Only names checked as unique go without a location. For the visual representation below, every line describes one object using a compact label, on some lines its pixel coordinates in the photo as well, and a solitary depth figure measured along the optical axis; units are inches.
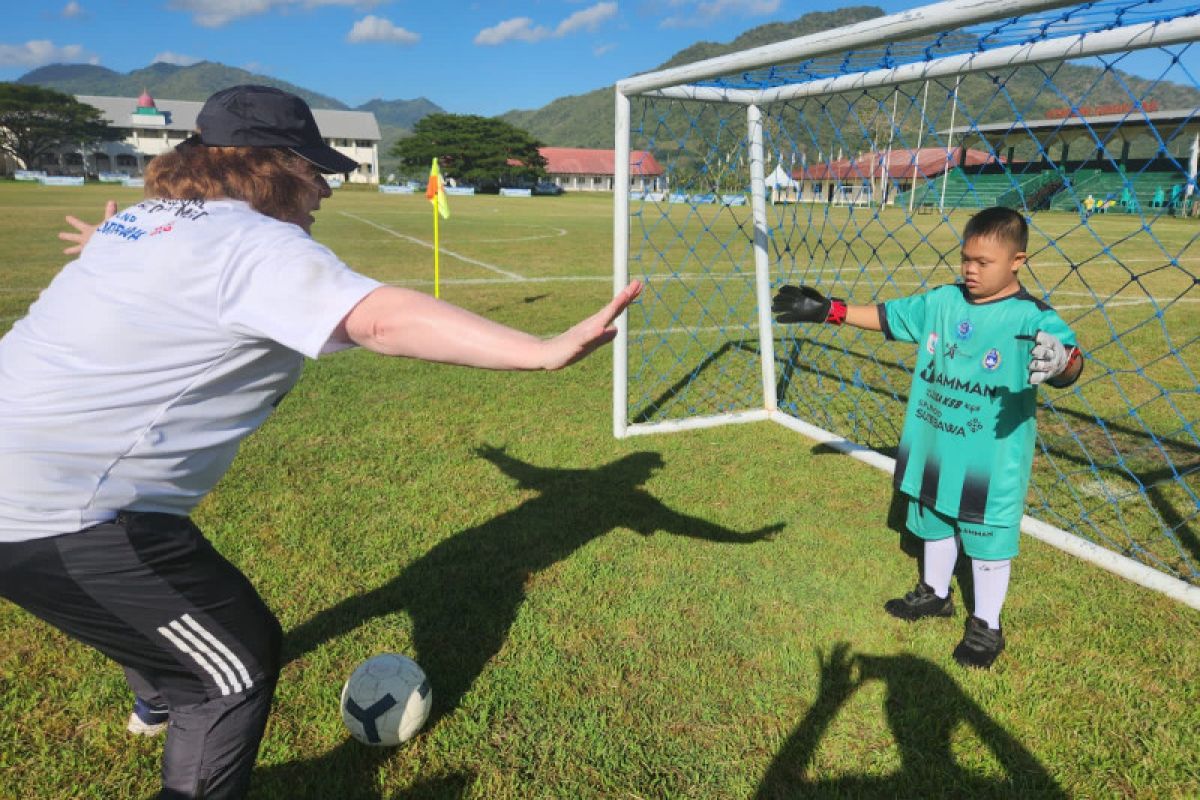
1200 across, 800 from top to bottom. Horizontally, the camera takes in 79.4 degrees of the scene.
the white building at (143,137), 3223.4
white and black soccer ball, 88.8
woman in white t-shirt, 52.0
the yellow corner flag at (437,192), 335.8
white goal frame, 108.7
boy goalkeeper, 103.5
